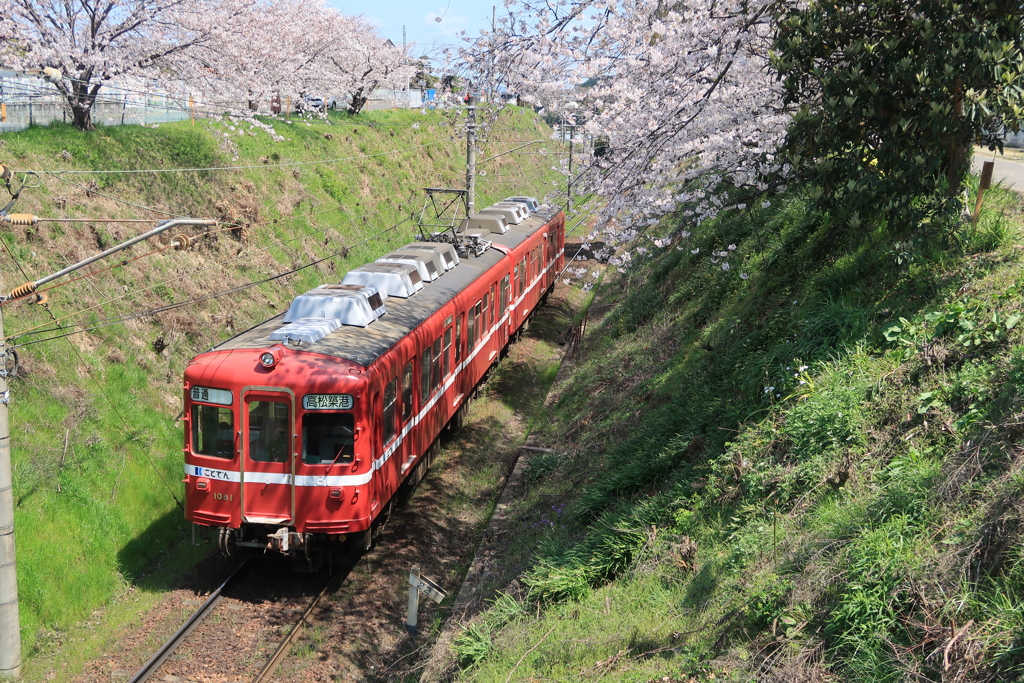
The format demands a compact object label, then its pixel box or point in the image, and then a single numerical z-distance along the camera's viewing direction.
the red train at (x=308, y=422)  9.18
